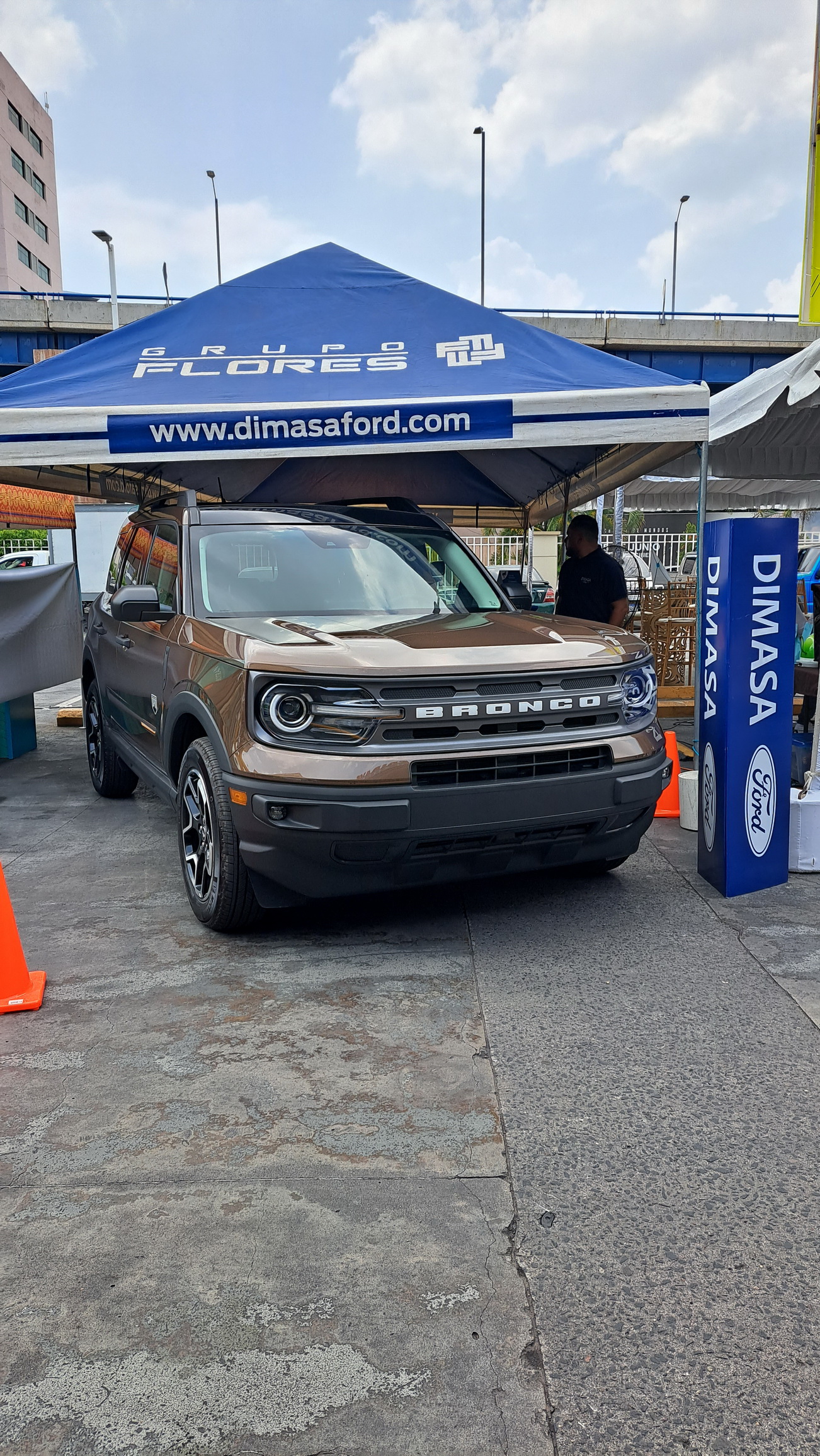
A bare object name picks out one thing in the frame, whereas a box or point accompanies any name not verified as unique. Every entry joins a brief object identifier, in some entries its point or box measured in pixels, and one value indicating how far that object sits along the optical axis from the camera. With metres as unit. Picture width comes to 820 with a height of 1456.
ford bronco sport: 3.78
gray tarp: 8.59
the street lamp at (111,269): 25.80
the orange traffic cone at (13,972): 3.63
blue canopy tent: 6.02
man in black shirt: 7.68
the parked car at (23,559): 25.22
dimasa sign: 4.64
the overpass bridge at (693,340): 27.70
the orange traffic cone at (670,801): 6.61
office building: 57.81
